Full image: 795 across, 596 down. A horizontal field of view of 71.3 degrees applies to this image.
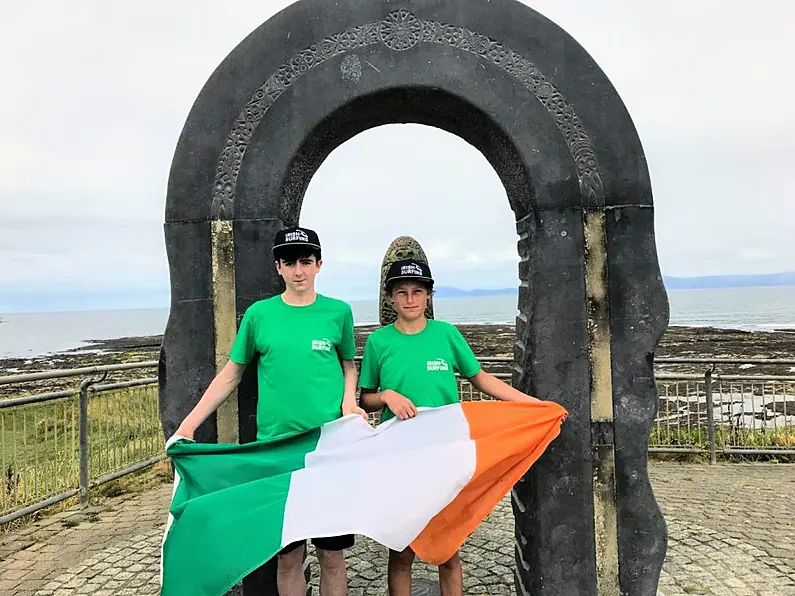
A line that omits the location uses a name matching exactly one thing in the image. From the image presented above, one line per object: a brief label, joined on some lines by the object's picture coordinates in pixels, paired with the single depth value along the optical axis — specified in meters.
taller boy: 3.36
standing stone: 7.21
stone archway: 3.88
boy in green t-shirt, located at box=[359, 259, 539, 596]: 3.53
